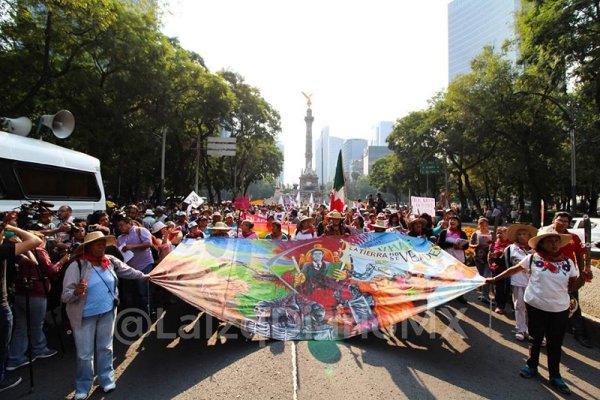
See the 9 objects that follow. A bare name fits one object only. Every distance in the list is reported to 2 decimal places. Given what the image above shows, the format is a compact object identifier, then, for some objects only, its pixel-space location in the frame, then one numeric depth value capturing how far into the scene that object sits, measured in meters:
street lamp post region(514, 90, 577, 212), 20.01
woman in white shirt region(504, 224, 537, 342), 6.22
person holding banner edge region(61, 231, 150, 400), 4.27
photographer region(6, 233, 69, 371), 4.95
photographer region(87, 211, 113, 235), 6.10
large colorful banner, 5.44
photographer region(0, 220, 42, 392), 3.95
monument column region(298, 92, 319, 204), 86.00
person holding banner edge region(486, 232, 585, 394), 4.72
